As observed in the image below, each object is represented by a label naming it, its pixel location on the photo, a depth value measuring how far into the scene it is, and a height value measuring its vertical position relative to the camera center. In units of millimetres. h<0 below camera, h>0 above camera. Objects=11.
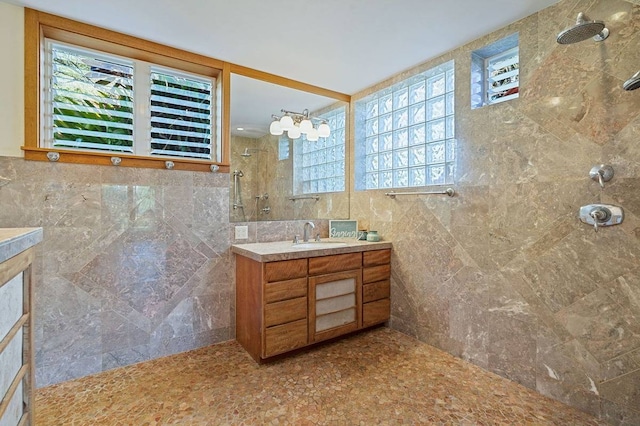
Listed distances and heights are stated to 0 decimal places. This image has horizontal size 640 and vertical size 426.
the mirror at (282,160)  2697 +515
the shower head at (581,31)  1362 +841
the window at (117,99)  1965 +834
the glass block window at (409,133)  2512 +736
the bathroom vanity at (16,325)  951 -409
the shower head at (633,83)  1286 +563
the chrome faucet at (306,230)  2897 -182
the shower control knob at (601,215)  1596 -15
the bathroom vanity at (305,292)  2195 -646
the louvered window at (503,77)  2150 +998
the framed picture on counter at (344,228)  3156 -171
